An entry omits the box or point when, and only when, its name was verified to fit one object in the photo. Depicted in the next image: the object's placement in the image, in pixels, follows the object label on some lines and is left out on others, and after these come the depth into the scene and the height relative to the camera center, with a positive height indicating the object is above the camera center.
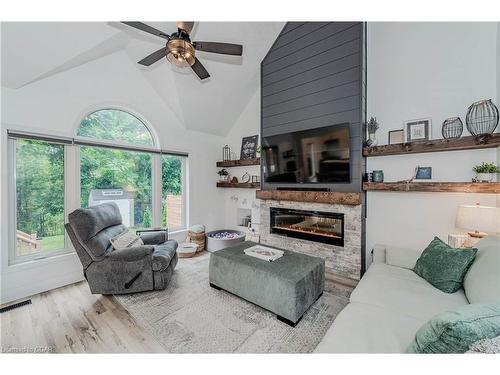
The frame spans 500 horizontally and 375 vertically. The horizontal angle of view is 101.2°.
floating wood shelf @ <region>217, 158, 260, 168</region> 4.05 +0.48
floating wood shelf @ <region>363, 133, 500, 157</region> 2.04 +0.44
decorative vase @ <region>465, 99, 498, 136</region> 2.05 +0.68
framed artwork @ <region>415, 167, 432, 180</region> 2.50 +0.14
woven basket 4.00 -1.04
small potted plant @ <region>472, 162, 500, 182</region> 2.08 +0.13
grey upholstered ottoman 1.89 -0.97
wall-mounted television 2.88 +0.45
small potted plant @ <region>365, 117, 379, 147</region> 2.76 +0.72
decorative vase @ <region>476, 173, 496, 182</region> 2.09 +0.08
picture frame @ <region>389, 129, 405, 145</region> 2.67 +0.64
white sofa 1.14 -0.86
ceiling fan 1.98 +1.44
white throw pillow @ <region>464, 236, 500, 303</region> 1.31 -0.63
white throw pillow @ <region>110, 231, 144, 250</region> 2.56 -0.71
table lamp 1.81 -0.31
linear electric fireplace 3.02 -0.64
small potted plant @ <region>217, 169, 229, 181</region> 4.72 +0.27
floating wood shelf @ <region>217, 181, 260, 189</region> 4.10 +0.01
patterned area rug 1.67 -1.29
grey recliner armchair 2.30 -0.87
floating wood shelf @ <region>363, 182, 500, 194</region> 2.05 -0.02
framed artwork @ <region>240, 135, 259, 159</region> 4.27 +0.82
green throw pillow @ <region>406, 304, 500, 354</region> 0.76 -0.56
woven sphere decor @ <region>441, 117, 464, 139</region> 2.27 +0.64
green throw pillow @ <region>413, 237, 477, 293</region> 1.63 -0.69
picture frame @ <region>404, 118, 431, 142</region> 2.50 +0.69
